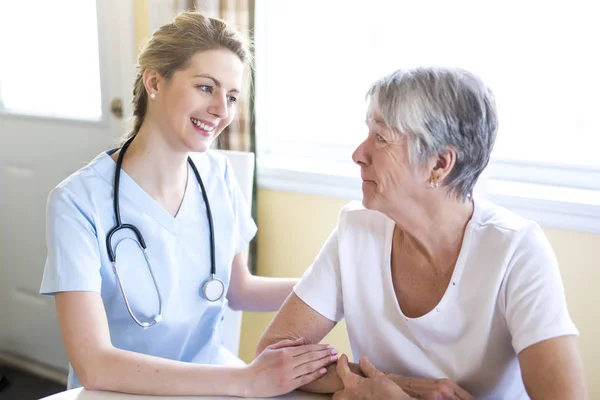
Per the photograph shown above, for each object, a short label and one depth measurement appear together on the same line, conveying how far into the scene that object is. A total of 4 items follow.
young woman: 1.21
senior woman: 1.07
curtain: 1.97
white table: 1.05
